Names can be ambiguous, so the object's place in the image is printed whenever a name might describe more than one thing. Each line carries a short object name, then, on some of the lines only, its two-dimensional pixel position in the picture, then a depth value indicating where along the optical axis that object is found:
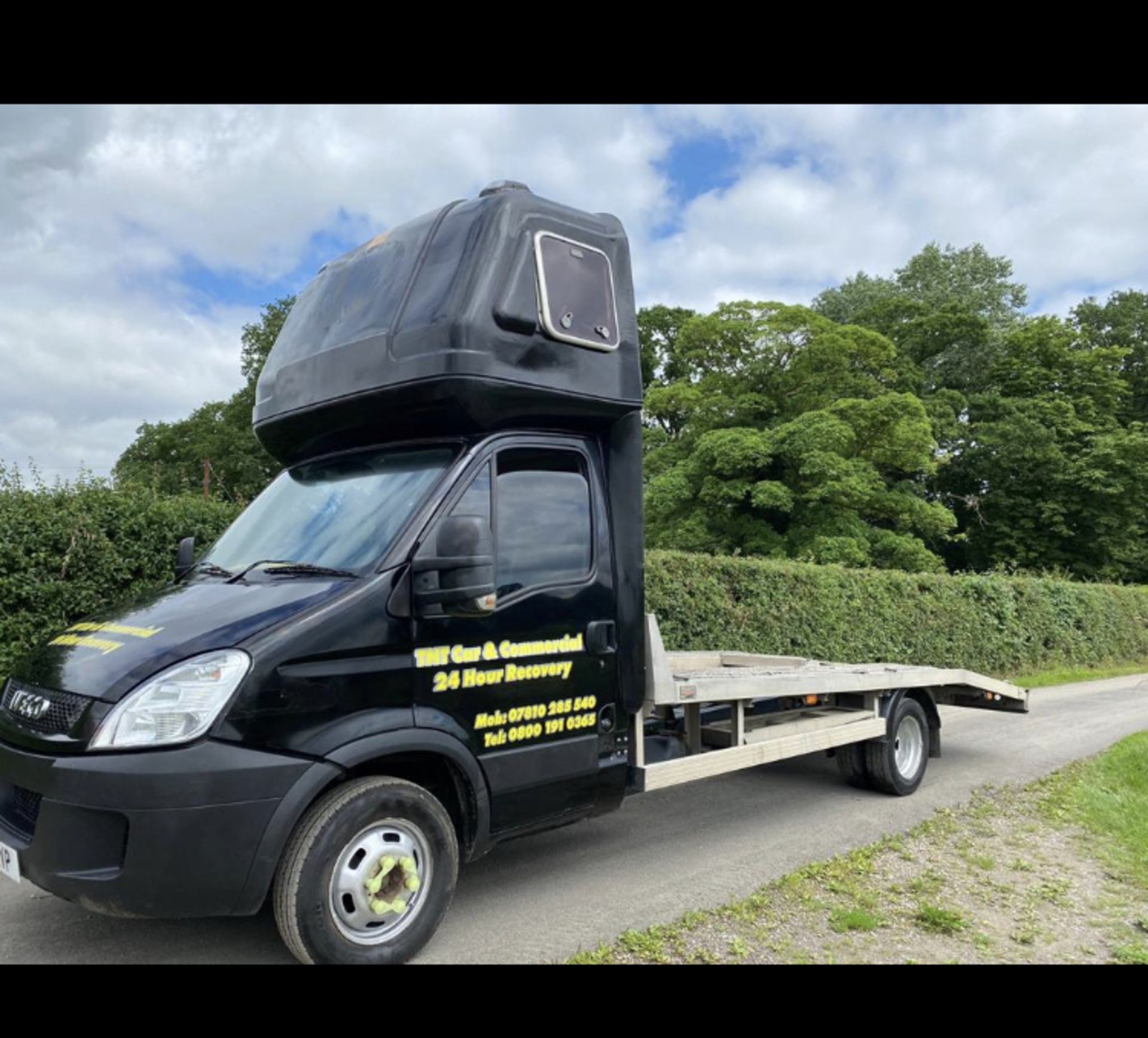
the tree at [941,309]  35.94
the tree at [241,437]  36.78
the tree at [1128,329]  41.50
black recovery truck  3.24
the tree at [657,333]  37.88
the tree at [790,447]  21.86
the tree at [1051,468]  32.75
